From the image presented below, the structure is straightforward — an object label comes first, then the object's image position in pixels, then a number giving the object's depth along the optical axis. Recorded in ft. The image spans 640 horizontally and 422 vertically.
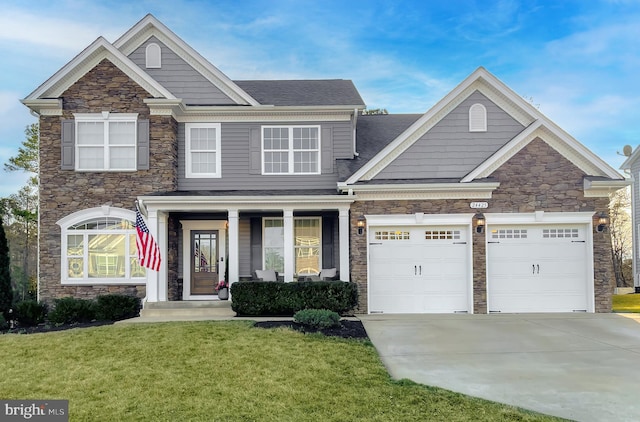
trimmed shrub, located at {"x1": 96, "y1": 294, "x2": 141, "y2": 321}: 39.68
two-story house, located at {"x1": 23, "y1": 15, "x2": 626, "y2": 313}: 41.55
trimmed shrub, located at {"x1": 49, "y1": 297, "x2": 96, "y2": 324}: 38.37
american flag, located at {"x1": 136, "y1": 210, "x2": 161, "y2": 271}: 38.49
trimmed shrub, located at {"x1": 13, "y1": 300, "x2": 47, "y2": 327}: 39.68
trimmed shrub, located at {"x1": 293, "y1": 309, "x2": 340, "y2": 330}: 32.99
